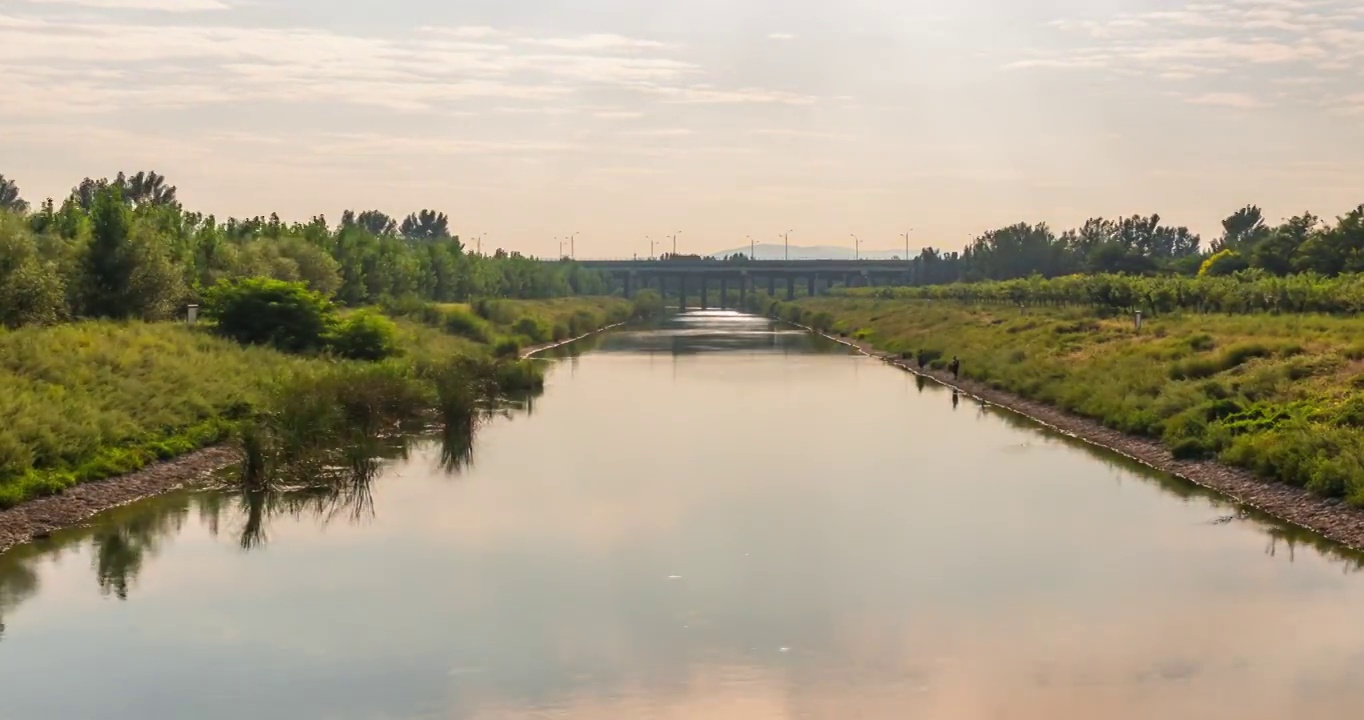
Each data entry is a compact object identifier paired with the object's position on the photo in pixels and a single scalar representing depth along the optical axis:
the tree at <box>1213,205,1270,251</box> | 171.02
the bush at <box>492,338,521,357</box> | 88.07
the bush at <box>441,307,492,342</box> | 88.31
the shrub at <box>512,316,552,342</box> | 105.31
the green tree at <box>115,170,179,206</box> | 167.00
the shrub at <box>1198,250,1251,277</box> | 125.56
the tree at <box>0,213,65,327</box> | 48.97
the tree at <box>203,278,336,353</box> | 57.69
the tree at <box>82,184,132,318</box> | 57.66
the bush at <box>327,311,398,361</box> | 60.00
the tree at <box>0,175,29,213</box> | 175.39
